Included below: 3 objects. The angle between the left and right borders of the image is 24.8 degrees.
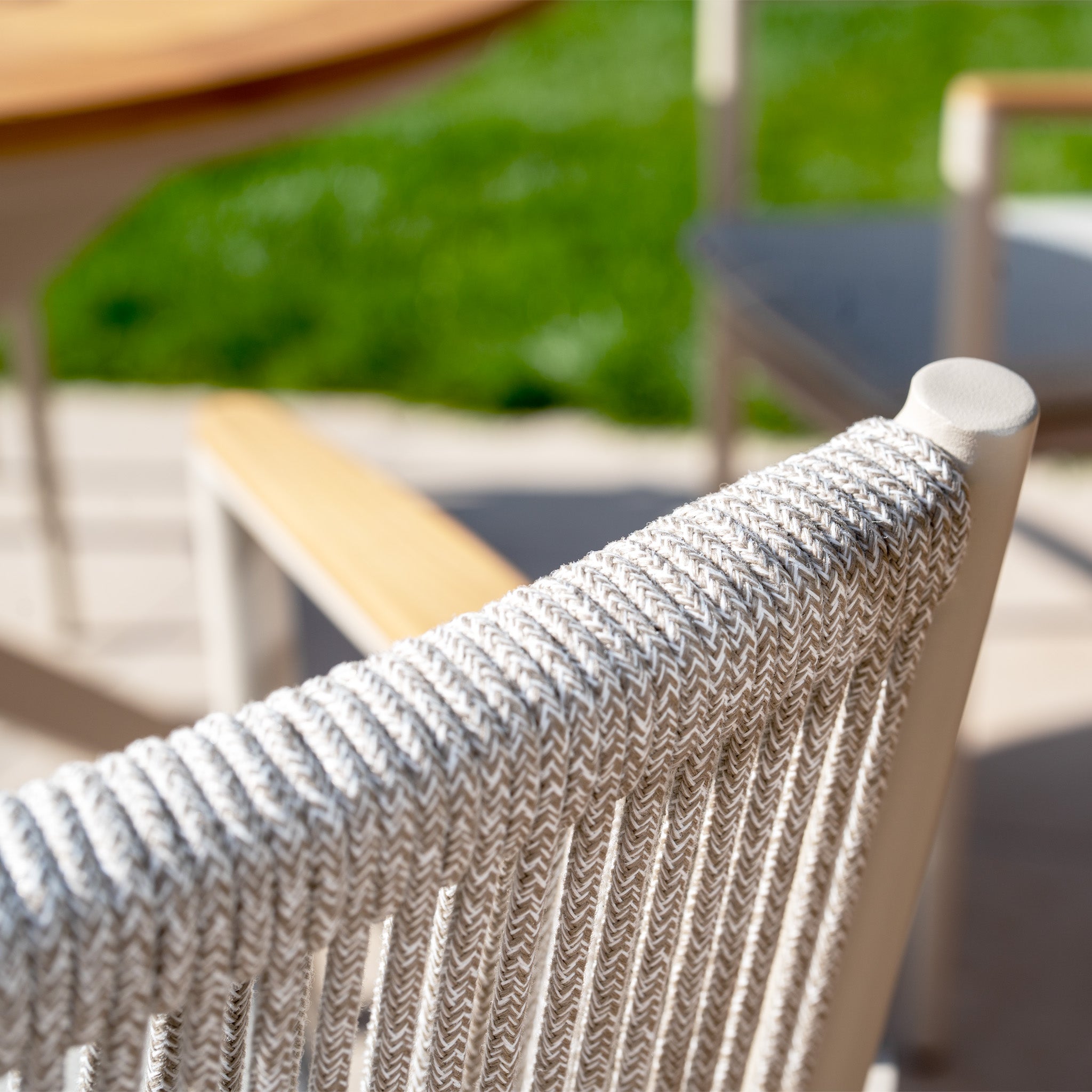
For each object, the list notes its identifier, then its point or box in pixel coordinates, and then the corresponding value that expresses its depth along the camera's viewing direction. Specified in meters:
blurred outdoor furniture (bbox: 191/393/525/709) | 1.13
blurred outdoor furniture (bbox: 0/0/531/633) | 1.24
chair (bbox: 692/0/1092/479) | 1.48
